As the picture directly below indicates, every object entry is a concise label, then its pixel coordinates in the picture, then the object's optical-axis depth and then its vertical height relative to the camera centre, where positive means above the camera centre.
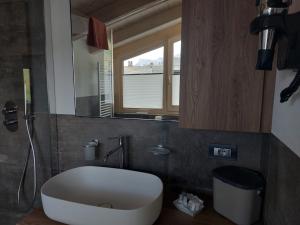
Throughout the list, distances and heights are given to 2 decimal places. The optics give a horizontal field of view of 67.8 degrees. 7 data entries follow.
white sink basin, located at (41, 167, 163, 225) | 1.02 -0.60
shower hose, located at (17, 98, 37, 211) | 1.69 -0.54
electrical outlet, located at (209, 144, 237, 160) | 1.30 -0.37
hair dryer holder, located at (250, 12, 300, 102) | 0.65 +0.17
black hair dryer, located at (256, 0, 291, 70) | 0.72 +0.19
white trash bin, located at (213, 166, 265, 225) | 1.06 -0.51
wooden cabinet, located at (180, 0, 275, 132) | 1.01 +0.09
